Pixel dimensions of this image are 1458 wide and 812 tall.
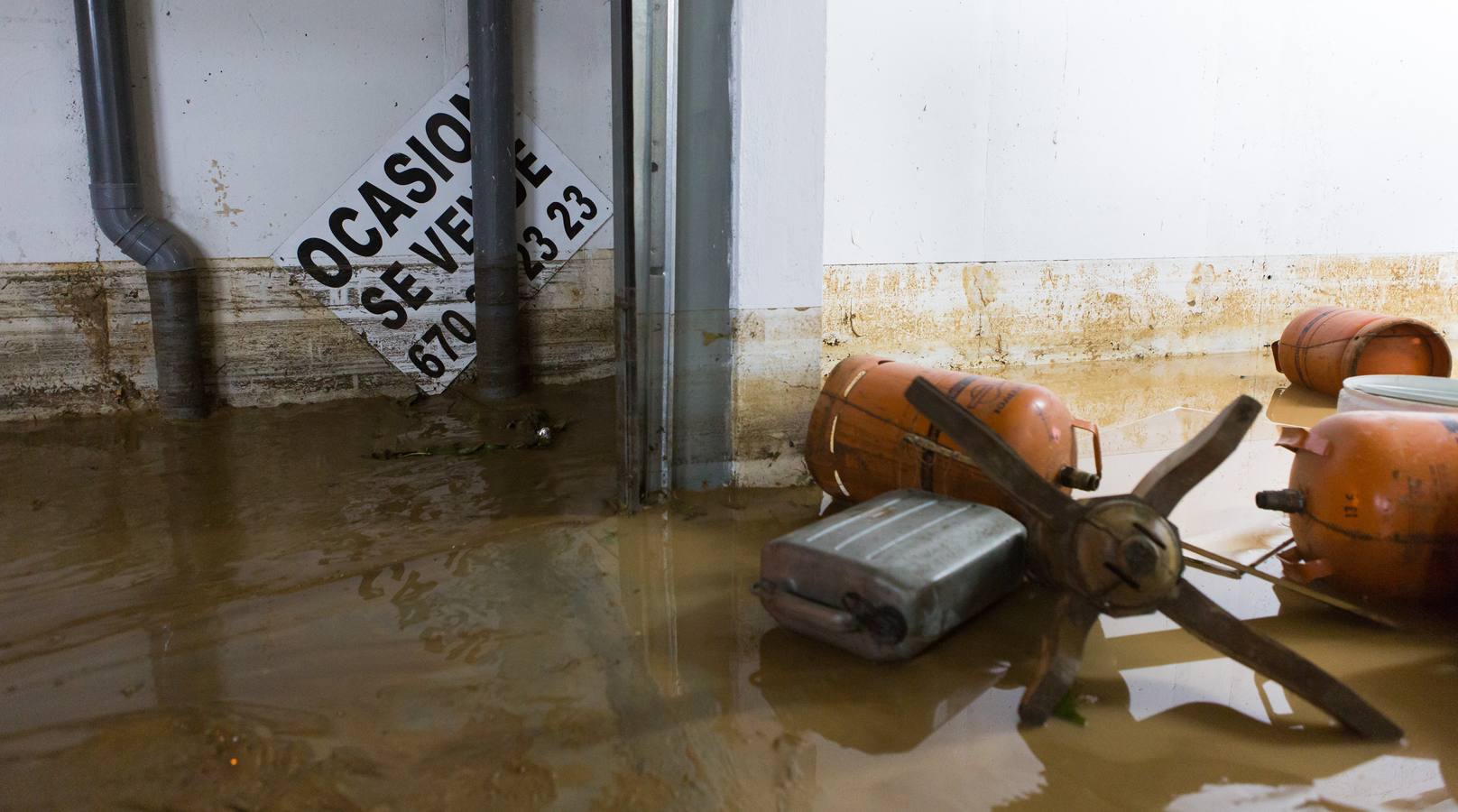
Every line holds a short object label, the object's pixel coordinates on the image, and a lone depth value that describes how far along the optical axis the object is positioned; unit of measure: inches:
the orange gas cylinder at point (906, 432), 130.1
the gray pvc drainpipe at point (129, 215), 187.6
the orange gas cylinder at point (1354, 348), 215.9
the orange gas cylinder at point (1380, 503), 110.6
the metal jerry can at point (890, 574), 100.0
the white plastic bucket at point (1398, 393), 138.9
